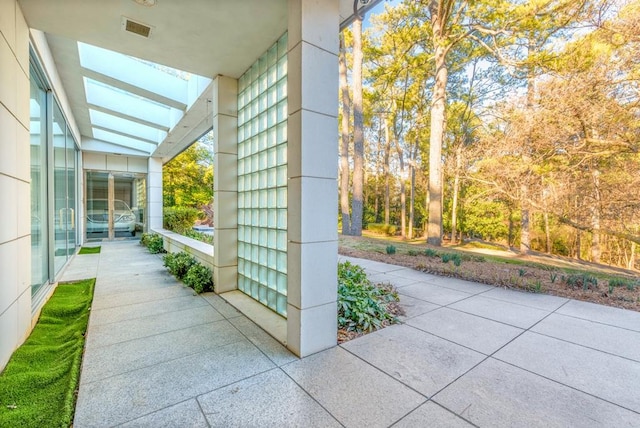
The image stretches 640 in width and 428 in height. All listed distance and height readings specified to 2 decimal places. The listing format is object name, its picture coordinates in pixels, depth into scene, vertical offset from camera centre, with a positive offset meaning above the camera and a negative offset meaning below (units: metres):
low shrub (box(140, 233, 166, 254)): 8.10 -1.05
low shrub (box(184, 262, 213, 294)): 4.32 -1.10
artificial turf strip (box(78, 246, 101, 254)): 8.14 -1.26
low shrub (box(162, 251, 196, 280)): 5.09 -1.02
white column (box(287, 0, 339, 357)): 2.48 +0.34
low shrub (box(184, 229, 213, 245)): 7.30 -0.77
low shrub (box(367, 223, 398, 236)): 17.91 -1.21
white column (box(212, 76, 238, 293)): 4.35 +0.38
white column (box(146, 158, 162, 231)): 10.36 +0.50
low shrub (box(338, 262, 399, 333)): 3.11 -1.16
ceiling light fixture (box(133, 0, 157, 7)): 2.71 +2.00
